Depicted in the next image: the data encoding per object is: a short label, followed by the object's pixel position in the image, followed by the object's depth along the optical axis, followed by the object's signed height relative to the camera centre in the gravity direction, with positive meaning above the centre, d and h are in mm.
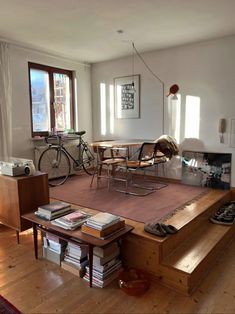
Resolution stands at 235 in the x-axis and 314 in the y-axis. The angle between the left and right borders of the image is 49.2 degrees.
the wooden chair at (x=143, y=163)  3672 -597
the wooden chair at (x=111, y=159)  3878 -577
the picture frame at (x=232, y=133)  3904 -167
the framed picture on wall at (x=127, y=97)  4887 +507
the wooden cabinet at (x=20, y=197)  2654 -781
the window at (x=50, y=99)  4570 +459
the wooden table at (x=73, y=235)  2055 -939
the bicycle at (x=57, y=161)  4465 -673
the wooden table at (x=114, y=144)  3817 -326
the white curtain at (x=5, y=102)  3889 +324
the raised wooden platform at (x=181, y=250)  2088 -1178
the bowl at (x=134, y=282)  2014 -1293
